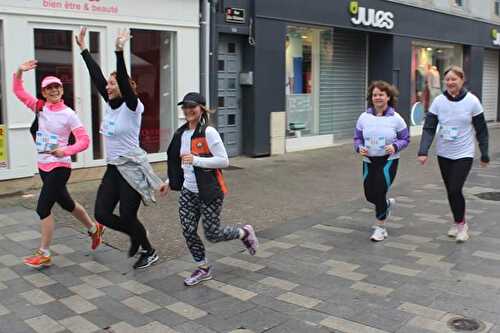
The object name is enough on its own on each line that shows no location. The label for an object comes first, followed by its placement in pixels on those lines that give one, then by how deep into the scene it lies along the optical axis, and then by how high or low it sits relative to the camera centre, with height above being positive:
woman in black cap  4.75 -0.56
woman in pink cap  5.25 -0.32
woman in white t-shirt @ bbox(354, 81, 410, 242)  6.00 -0.34
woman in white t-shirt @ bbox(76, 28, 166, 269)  5.11 -0.35
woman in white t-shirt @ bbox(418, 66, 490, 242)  5.99 -0.26
